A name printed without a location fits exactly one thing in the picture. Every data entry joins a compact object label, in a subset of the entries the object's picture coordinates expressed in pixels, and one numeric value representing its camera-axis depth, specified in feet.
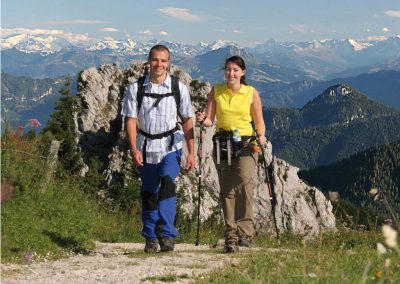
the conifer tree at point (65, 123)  62.38
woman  25.77
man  25.31
